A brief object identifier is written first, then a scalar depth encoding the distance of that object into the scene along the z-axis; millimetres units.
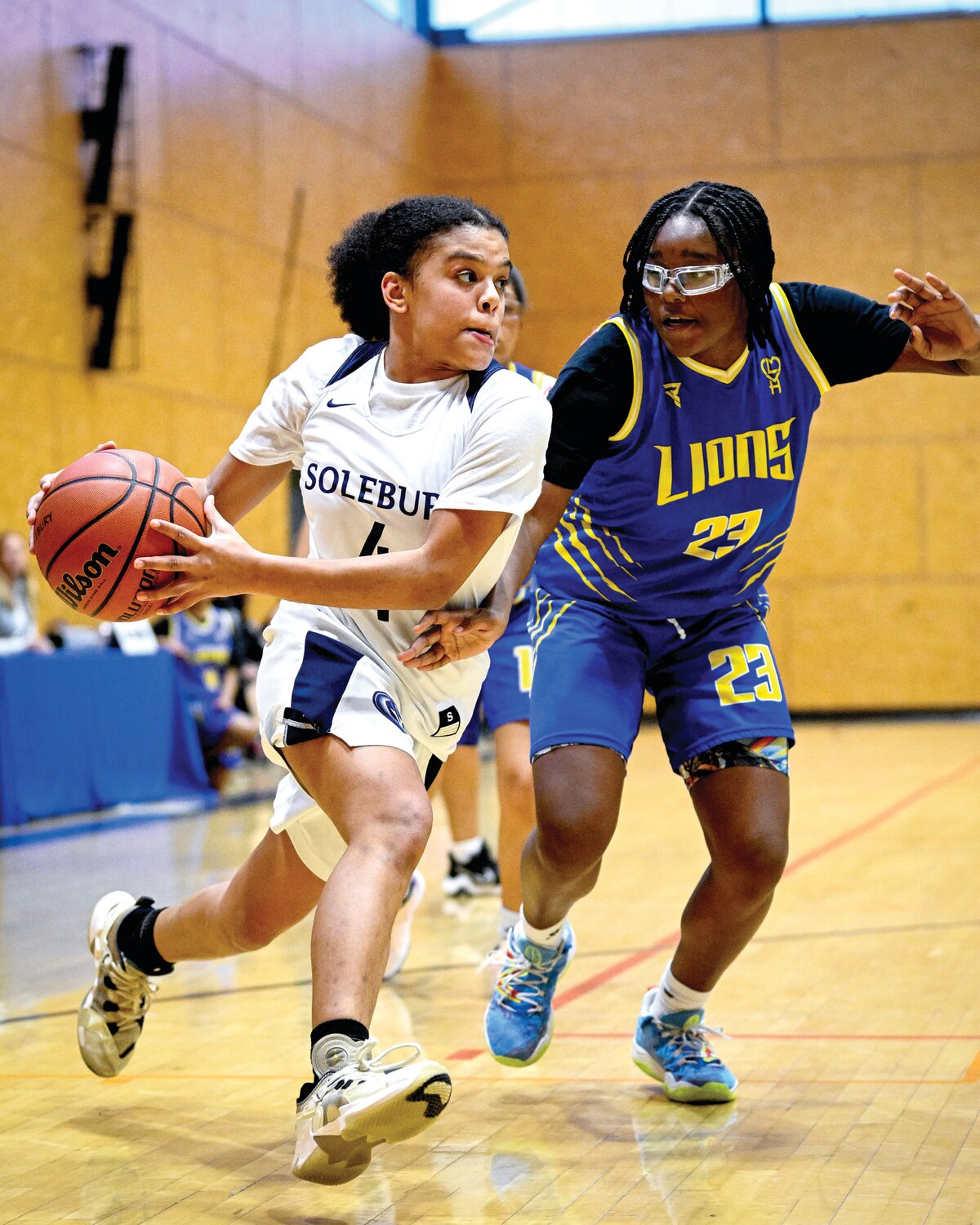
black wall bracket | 9734
